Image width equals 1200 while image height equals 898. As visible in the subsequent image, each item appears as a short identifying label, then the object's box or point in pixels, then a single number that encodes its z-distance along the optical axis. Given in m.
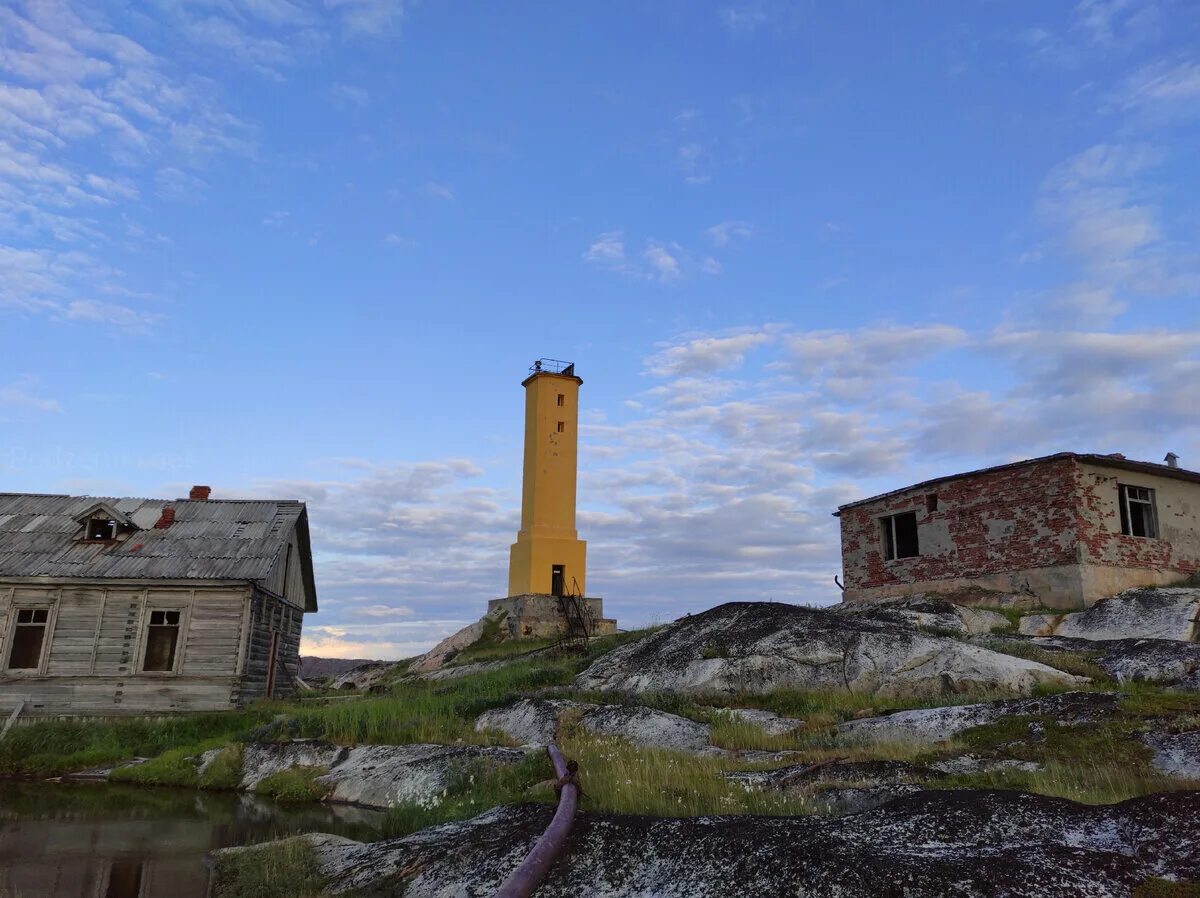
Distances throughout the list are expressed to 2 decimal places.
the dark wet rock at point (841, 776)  8.44
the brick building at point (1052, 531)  21.62
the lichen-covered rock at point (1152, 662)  13.26
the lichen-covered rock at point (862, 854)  4.96
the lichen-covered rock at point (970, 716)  10.42
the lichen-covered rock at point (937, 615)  19.73
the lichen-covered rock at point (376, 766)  11.67
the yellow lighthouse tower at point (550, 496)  32.41
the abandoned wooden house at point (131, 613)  19.56
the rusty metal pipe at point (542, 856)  5.71
